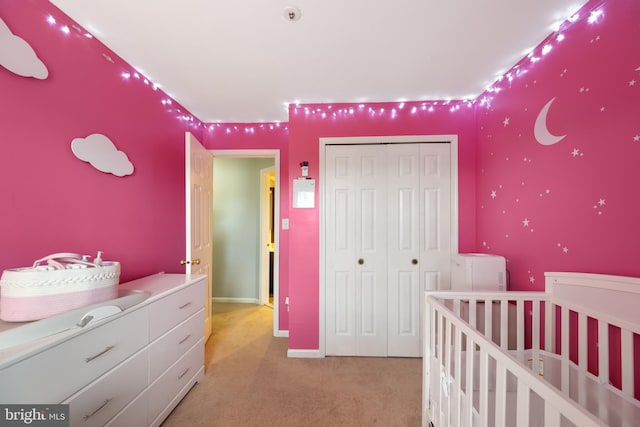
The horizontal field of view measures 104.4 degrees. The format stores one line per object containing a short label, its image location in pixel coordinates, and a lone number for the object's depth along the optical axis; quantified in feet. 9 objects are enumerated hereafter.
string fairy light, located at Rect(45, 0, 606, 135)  4.47
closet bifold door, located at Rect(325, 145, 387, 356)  7.64
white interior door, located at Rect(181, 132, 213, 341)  6.63
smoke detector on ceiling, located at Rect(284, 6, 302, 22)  4.28
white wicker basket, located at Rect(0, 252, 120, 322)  3.18
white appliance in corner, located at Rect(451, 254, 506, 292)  5.85
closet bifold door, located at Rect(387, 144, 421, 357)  7.56
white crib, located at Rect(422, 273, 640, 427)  2.88
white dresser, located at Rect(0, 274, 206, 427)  2.80
